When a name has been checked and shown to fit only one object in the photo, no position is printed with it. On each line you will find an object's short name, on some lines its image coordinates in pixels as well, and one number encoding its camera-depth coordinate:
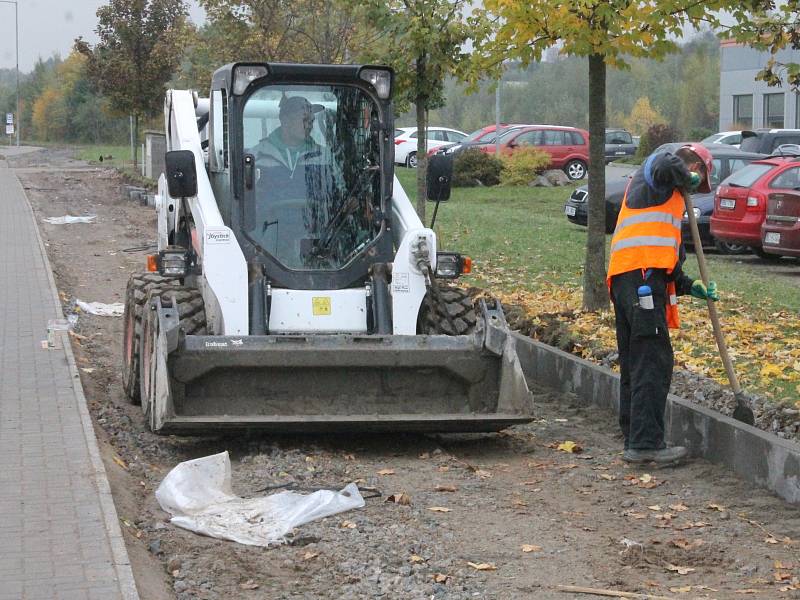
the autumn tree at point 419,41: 16.25
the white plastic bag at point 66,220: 27.90
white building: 57.75
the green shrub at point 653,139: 45.34
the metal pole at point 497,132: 37.24
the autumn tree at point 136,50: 38.62
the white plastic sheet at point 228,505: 6.81
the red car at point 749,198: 19.52
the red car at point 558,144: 37.47
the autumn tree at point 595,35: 11.24
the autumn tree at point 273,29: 26.33
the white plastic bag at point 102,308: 15.29
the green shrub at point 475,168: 35.22
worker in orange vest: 8.27
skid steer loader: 8.54
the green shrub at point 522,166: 35.44
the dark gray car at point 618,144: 47.69
